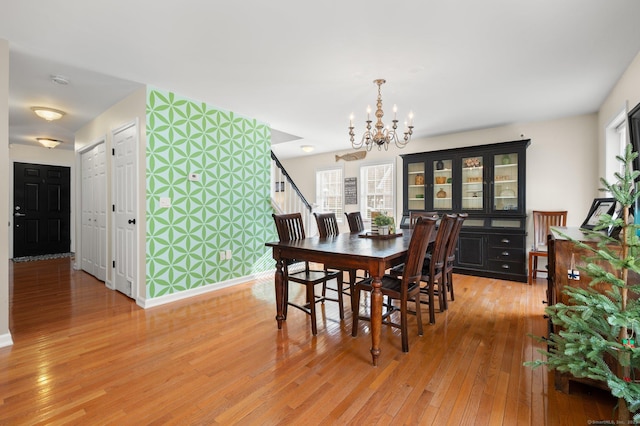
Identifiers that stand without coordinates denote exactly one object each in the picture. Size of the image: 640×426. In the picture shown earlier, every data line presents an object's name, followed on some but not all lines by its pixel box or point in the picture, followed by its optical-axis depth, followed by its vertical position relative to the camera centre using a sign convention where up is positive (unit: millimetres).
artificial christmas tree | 1309 -533
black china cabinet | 4543 +184
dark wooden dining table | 2197 -358
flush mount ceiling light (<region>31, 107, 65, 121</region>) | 3922 +1263
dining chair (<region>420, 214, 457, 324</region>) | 2867 -553
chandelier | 3100 +828
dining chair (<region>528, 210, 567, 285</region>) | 4406 -286
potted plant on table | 3346 -140
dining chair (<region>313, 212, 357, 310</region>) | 3734 -195
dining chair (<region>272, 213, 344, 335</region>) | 2658 -619
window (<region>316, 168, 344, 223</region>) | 7239 +464
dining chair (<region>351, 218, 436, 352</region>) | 2323 -553
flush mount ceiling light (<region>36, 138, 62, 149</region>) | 5576 +1255
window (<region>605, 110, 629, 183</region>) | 3676 +768
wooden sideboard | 1766 -385
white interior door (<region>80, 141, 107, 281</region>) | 4320 -39
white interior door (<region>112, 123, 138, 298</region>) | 3560 +32
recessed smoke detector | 3077 +1344
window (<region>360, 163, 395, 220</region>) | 6391 +464
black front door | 6234 +6
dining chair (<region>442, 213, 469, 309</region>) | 3233 -456
